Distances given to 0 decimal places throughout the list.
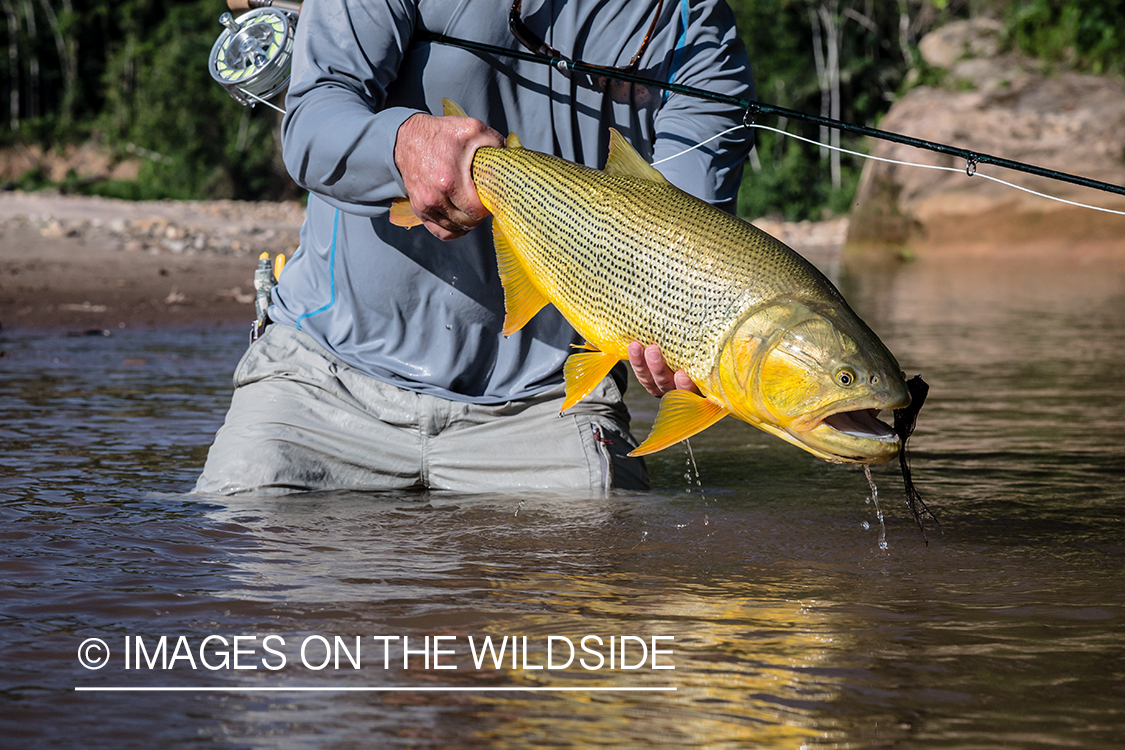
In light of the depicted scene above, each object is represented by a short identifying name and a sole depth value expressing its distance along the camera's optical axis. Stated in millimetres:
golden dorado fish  2443
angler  3682
